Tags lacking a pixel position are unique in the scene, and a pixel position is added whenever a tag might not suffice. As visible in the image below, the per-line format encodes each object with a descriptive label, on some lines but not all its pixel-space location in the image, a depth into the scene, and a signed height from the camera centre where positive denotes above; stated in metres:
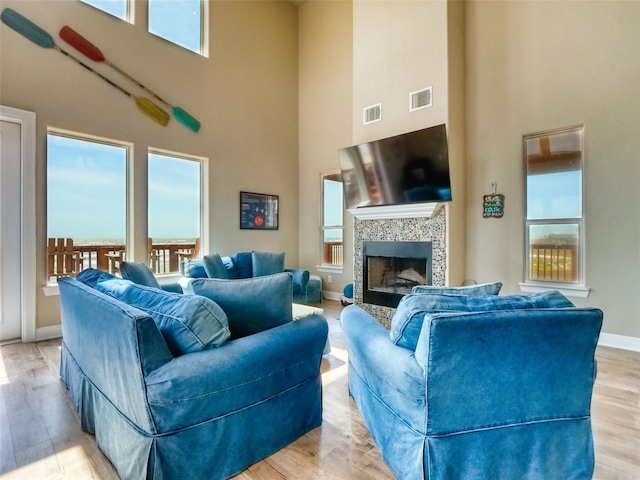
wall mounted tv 3.83 +0.90
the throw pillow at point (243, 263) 4.82 -0.34
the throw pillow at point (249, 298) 1.72 -0.31
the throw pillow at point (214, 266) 4.24 -0.35
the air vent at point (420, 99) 4.04 +1.75
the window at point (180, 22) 4.57 +3.18
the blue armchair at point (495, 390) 1.27 -0.61
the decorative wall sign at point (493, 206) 4.02 +0.42
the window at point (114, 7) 4.03 +2.96
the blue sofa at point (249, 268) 4.34 -0.39
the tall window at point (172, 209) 4.60 +0.46
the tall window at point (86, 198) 3.80 +0.51
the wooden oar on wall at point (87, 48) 3.78 +2.29
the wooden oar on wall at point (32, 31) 3.44 +2.26
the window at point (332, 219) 5.82 +0.37
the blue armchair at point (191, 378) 1.33 -0.63
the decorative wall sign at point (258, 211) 5.56 +0.51
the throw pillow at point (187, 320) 1.48 -0.37
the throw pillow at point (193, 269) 4.32 -0.38
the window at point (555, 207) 3.60 +0.37
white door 3.45 +0.11
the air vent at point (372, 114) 4.52 +1.76
